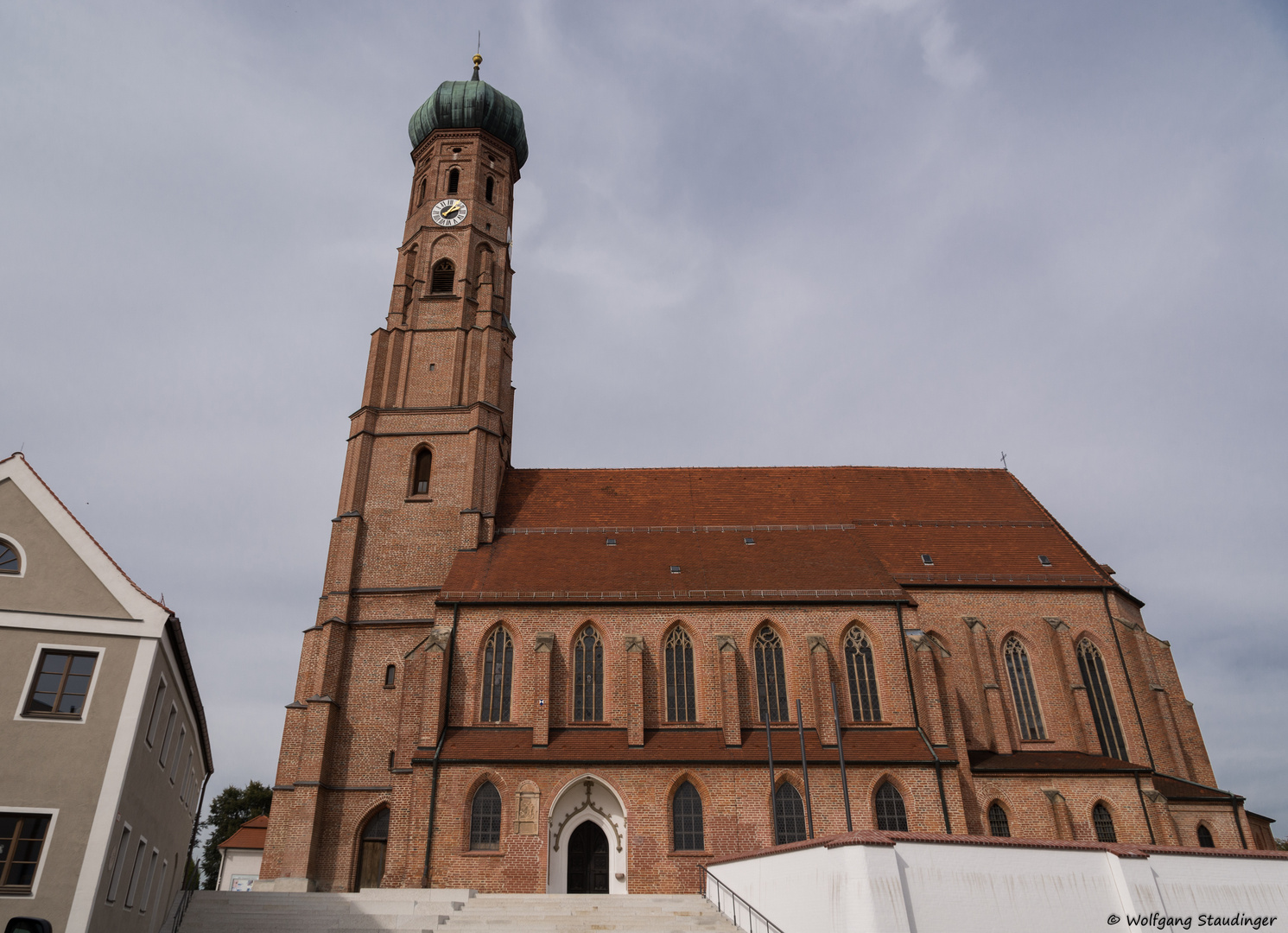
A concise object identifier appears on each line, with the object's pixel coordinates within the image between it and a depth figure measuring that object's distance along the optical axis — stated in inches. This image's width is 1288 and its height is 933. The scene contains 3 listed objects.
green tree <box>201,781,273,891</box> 2145.7
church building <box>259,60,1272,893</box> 959.6
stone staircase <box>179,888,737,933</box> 762.2
